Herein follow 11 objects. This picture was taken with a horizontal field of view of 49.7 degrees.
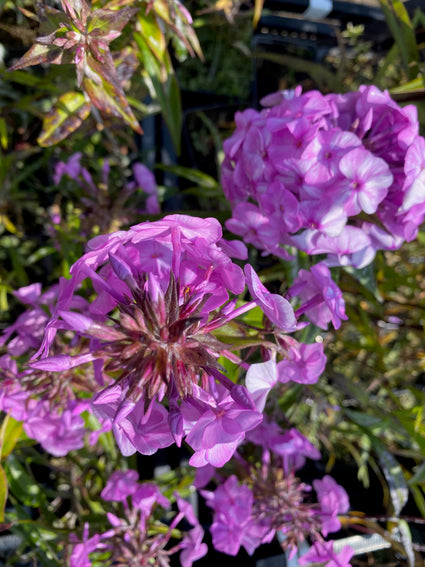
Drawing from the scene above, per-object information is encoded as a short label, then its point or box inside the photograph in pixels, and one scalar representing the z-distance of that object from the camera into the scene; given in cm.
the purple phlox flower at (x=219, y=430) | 14
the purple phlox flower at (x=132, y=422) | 15
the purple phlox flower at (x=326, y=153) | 19
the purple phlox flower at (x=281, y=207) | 19
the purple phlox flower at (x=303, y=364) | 18
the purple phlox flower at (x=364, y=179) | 19
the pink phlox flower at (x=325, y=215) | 19
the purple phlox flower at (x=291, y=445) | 28
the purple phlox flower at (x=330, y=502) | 27
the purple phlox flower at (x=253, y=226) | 21
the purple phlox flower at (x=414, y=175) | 19
